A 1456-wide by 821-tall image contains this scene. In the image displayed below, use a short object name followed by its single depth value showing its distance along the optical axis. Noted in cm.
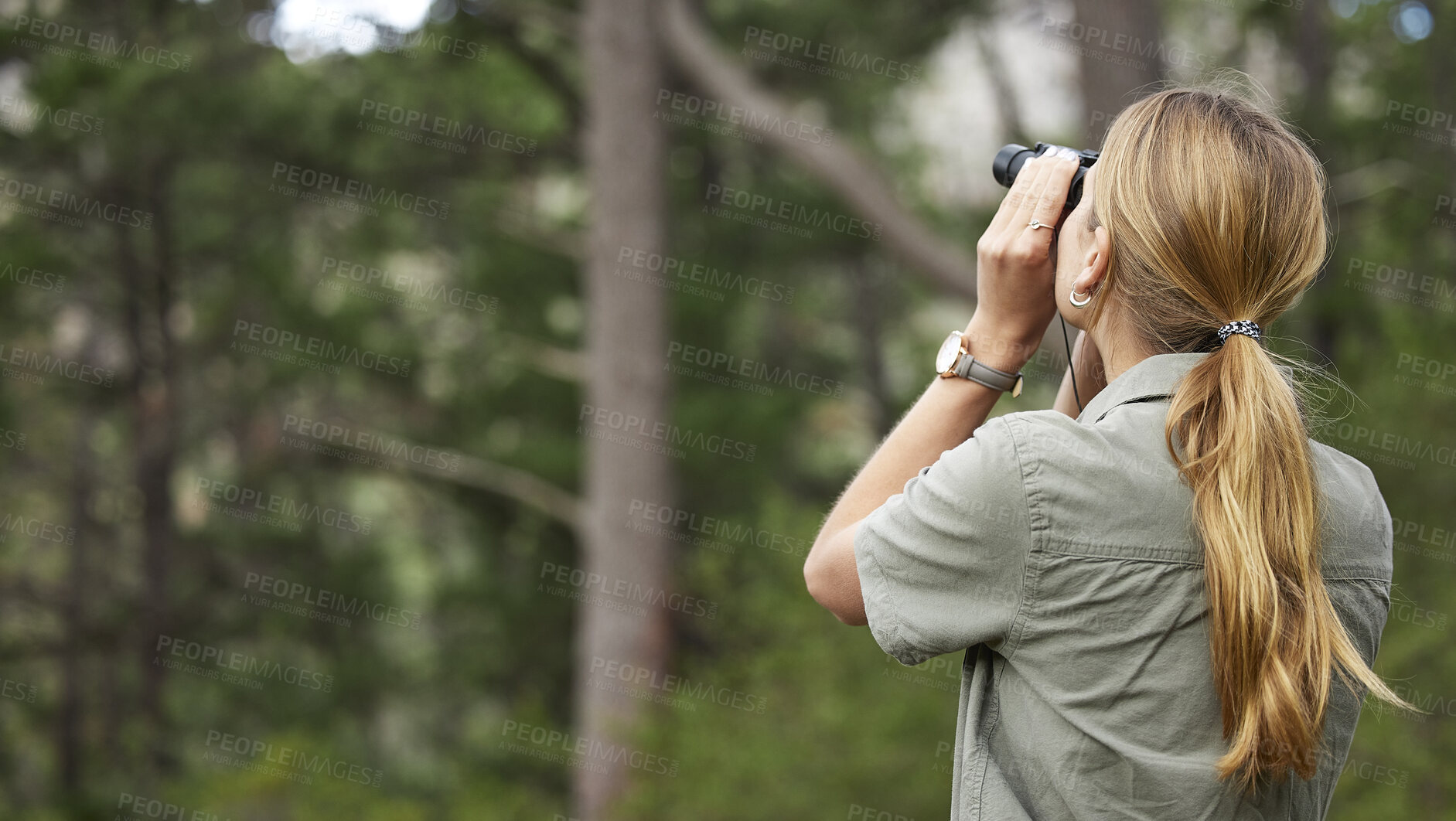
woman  217
